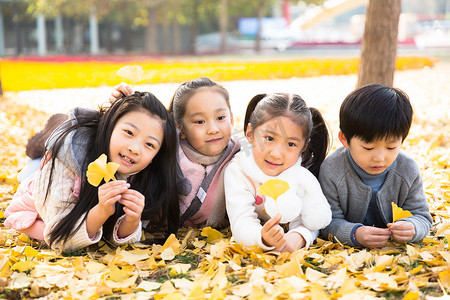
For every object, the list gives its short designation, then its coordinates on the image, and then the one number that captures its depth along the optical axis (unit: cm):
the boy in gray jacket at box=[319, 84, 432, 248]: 248
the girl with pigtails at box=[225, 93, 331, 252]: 248
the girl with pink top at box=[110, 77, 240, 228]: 277
